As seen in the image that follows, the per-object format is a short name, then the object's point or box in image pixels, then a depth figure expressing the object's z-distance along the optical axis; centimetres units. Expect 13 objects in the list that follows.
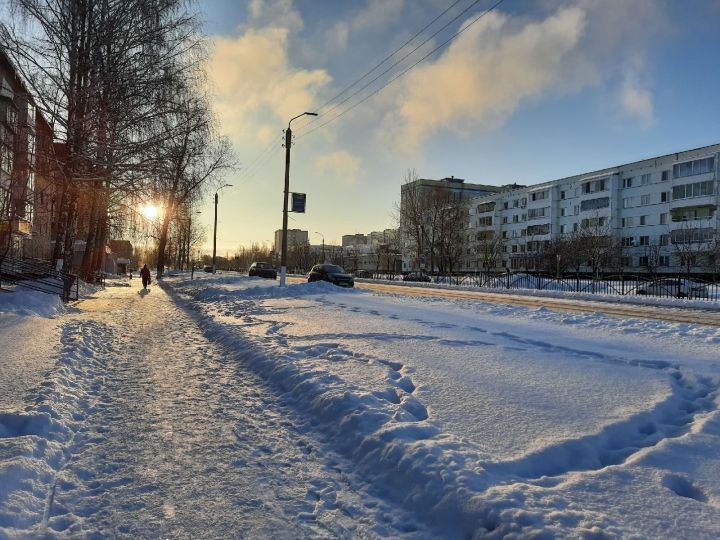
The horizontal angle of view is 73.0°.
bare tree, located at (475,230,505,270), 7049
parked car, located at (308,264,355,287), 3222
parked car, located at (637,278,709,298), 2719
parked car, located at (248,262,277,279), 4678
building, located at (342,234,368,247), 19275
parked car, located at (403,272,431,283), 5006
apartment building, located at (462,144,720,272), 5281
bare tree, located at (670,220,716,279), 4784
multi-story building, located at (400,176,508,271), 6059
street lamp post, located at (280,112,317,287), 2527
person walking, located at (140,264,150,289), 2972
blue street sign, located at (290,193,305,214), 2595
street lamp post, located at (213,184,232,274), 5081
